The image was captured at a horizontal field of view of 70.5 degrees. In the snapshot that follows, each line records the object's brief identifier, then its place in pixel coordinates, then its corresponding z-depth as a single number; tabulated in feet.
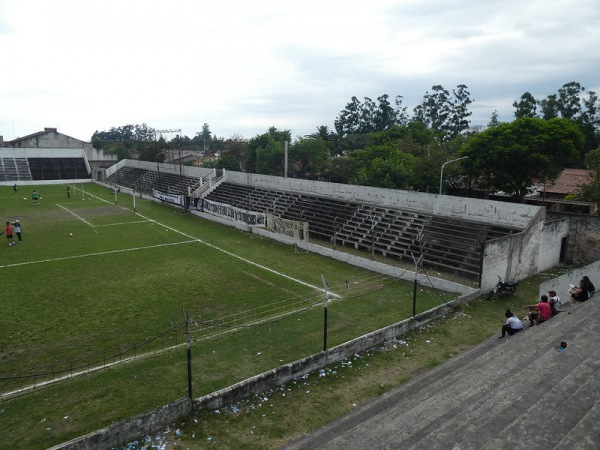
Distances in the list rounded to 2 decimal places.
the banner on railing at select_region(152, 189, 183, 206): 126.84
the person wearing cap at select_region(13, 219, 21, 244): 81.36
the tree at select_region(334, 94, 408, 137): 306.14
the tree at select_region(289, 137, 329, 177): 158.81
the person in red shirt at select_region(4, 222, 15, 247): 77.15
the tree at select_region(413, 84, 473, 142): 291.38
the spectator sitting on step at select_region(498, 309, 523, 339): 39.22
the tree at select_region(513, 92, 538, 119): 186.29
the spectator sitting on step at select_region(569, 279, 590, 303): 42.96
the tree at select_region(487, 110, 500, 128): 282.25
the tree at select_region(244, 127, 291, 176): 168.75
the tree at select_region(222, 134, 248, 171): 215.92
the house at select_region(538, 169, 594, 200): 121.19
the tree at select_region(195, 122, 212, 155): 524.61
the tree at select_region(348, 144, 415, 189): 111.65
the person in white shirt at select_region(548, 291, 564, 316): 40.19
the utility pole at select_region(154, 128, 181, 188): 173.37
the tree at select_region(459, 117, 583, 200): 85.97
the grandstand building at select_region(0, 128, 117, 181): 198.08
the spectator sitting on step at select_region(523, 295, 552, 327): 38.93
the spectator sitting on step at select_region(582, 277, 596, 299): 43.32
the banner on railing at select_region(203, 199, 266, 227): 95.76
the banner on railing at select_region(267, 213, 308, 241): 79.97
